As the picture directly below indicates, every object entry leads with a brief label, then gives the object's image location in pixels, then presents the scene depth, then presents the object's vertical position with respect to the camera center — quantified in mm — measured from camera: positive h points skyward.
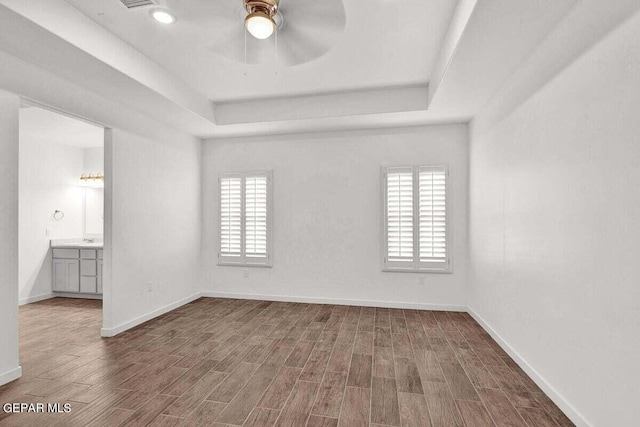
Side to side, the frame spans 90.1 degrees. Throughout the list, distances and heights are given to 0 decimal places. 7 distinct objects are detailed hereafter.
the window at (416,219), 4430 -36
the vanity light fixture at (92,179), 5891 +676
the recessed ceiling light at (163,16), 2412 +1546
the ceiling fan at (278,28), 2182 +1488
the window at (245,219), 5016 -47
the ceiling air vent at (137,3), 2289 +1539
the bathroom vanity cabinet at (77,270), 5203 -900
